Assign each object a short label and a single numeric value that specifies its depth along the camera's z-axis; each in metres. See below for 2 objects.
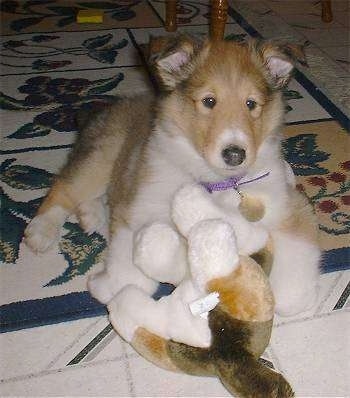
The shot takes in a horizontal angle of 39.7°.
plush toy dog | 0.44
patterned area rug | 0.63
